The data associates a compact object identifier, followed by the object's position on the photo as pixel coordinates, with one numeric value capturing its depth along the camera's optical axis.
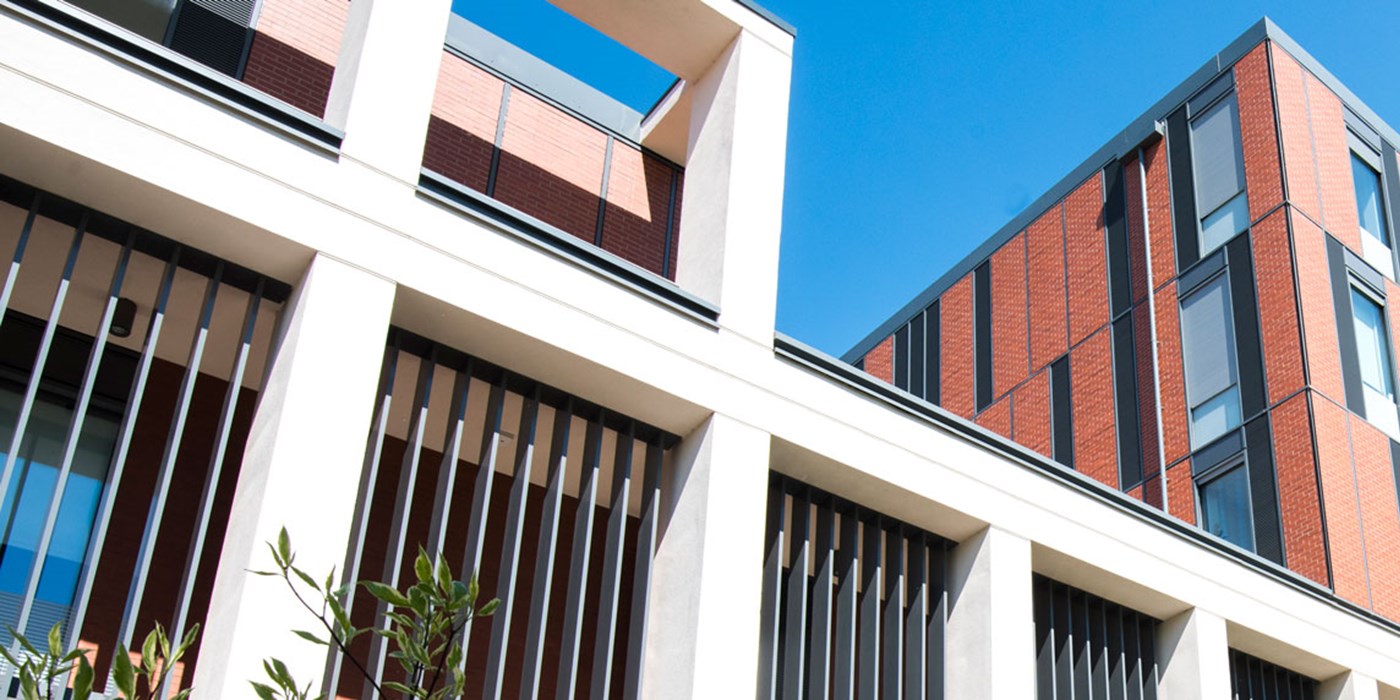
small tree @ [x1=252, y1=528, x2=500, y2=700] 3.14
